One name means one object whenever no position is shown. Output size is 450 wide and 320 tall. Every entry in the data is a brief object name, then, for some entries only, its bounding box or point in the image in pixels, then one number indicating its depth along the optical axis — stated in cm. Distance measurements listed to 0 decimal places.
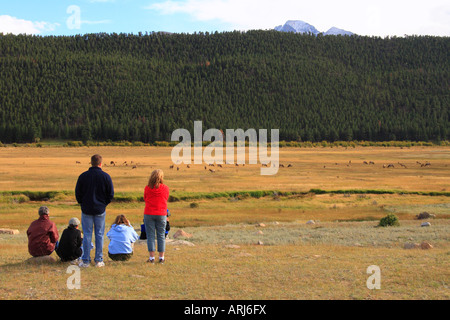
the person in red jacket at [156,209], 1216
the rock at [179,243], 1674
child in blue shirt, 1262
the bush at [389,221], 2386
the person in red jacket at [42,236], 1225
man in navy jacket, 1180
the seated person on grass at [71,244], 1219
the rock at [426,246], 1595
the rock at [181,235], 1966
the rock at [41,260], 1245
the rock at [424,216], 2905
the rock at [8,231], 2242
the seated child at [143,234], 1321
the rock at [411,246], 1625
